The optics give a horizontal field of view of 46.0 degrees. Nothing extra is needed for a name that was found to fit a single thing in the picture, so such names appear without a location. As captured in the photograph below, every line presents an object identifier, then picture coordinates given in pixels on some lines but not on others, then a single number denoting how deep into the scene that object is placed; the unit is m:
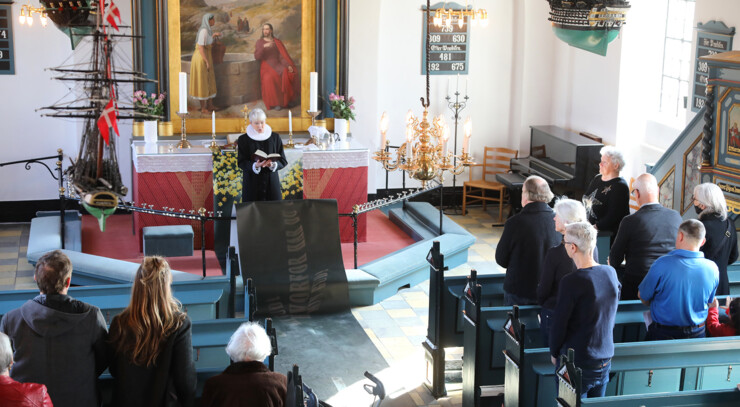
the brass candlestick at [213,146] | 10.28
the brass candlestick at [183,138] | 10.75
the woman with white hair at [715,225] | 5.95
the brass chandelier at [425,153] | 6.25
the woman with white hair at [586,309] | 4.60
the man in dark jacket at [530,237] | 5.84
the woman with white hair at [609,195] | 6.77
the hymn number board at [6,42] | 11.49
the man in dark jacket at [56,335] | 4.16
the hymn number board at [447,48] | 12.95
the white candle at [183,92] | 10.42
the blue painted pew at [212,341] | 5.38
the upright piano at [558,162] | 11.74
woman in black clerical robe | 9.28
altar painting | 11.47
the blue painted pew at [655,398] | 4.27
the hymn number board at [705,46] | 9.68
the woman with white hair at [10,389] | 3.66
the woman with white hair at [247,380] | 4.07
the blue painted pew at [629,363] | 5.07
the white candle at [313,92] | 10.87
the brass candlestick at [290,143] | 10.96
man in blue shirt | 5.06
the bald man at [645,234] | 5.91
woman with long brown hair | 4.20
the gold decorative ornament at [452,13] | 8.76
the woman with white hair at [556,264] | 5.20
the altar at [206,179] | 10.31
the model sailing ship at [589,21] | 5.45
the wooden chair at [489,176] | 13.09
